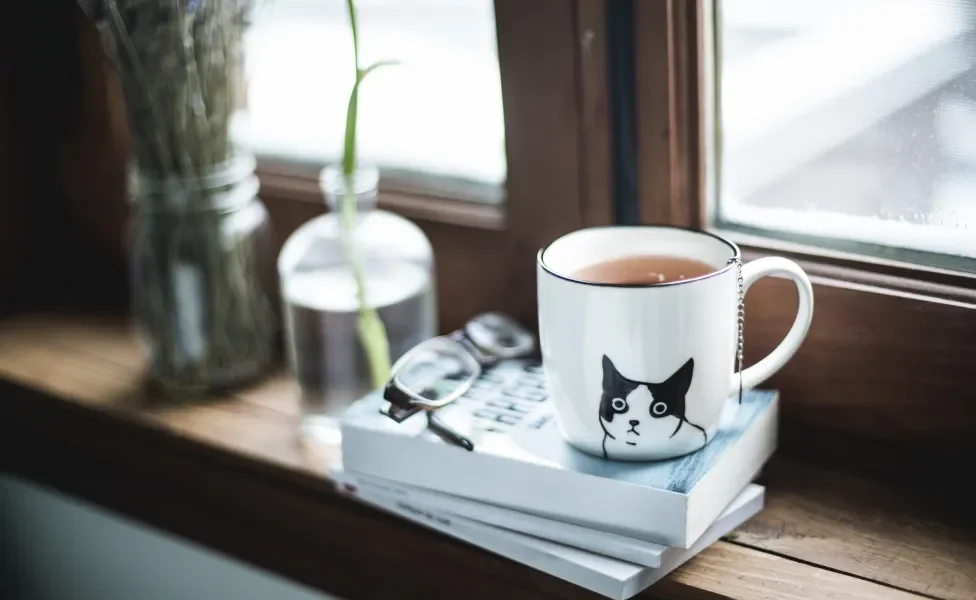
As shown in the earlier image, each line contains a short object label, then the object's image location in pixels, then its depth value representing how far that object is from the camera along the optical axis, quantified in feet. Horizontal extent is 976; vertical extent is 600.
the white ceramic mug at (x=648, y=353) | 1.90
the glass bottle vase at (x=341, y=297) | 2.62
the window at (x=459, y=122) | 2.49
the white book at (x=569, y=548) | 1.95
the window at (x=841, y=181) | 2.14
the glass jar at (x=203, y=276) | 2.77
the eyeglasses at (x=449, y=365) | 2.21
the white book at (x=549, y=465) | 1.94
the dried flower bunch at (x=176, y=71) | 2.54
